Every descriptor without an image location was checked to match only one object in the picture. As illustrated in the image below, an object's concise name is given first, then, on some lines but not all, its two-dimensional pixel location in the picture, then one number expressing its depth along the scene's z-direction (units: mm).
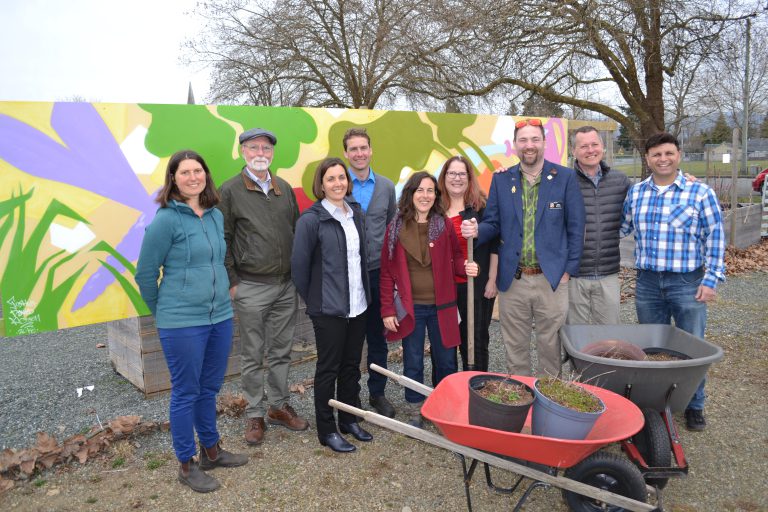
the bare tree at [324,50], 11758
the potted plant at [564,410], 2555
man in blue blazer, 3770
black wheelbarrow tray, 2893
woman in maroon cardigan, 3768
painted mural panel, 3596
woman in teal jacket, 3066
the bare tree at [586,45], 9312
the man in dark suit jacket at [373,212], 4109
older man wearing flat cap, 3717
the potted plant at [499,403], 2646
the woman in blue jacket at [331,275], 3570
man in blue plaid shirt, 3691
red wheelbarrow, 2469
